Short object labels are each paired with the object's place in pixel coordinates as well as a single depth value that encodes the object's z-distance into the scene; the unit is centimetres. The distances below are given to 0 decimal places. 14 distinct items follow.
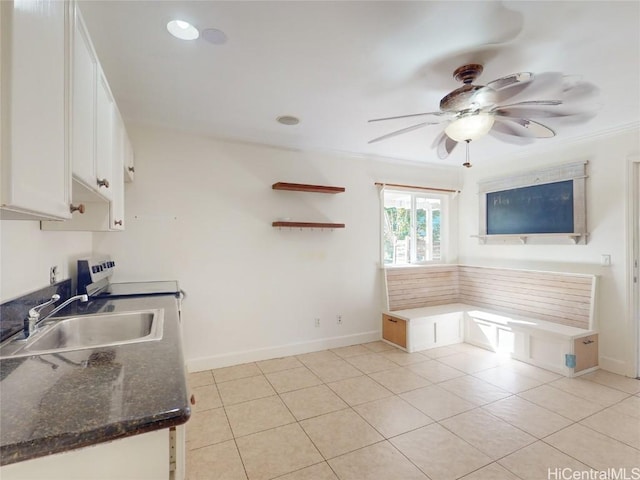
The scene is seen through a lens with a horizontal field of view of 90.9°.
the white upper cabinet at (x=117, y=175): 196
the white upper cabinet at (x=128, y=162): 254
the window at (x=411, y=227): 453
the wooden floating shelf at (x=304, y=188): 354
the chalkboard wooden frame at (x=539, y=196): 344
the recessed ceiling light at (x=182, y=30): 168
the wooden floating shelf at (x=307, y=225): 360
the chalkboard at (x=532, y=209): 358
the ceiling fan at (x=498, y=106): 186
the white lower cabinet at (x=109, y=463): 75
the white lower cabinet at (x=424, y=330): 383
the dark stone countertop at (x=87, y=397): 71
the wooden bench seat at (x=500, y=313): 326
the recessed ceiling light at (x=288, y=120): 291
